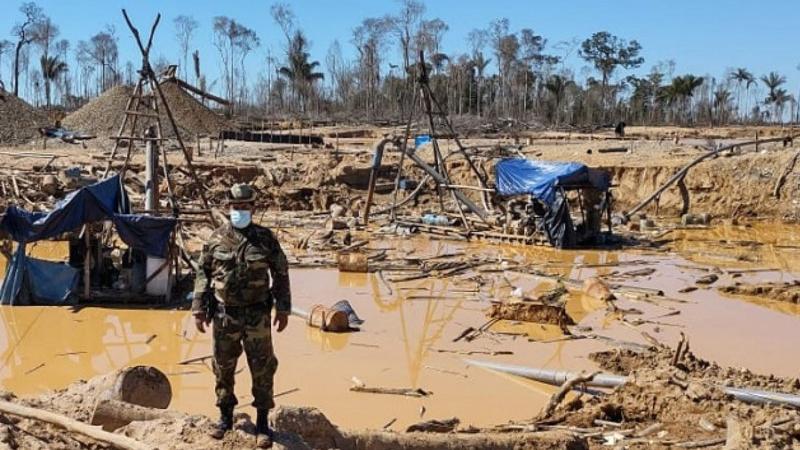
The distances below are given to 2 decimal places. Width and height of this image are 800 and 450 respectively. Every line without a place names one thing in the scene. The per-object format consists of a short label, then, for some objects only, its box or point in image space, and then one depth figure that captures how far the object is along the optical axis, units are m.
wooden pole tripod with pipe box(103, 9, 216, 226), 14.54
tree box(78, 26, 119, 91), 72.50
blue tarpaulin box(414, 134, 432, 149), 35.57
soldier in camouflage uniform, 5.22
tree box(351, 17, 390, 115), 67.56
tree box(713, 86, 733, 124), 72.07
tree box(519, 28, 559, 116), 70.25
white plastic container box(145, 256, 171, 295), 12.57
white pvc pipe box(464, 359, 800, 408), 7.42
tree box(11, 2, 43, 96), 65.44
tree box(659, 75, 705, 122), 68.44
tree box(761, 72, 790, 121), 73.31
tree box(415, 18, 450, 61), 65.75
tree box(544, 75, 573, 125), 68.31
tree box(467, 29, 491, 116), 69.69
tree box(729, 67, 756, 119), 78.00
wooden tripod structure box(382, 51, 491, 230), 21.67
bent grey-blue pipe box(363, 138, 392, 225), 21.66
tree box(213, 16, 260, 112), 67.38
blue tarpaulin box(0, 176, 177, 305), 11.89
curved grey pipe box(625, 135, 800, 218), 25.20
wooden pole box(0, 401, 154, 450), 4.51
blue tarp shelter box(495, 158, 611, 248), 19.47
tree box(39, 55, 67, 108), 67.94
